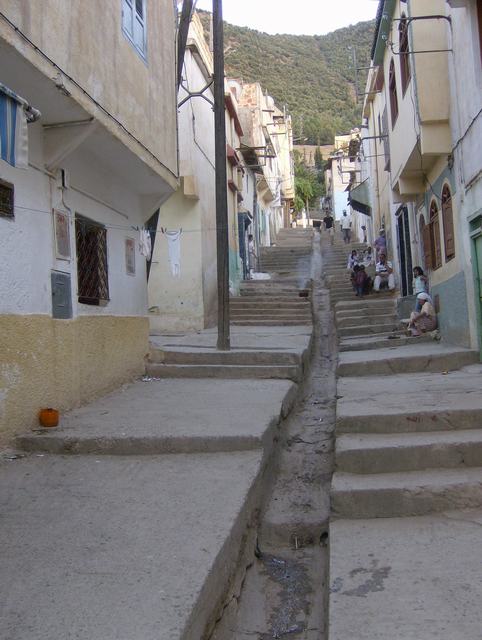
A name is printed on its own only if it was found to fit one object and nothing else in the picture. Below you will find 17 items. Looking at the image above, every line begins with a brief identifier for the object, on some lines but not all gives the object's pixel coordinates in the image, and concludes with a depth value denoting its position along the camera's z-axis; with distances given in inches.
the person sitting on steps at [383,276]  652.7
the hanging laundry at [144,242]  350.3
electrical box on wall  234.4
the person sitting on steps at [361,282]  645.3
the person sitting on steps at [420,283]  461.7
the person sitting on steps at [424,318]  437.1
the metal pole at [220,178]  374.6
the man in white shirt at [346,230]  1219.2
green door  327.0
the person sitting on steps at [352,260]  781.9
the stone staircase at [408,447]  169.6
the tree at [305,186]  2251.8
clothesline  218.1
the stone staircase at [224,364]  323.9
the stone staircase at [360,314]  491.8
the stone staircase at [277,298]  579.8
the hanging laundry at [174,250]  512.1
